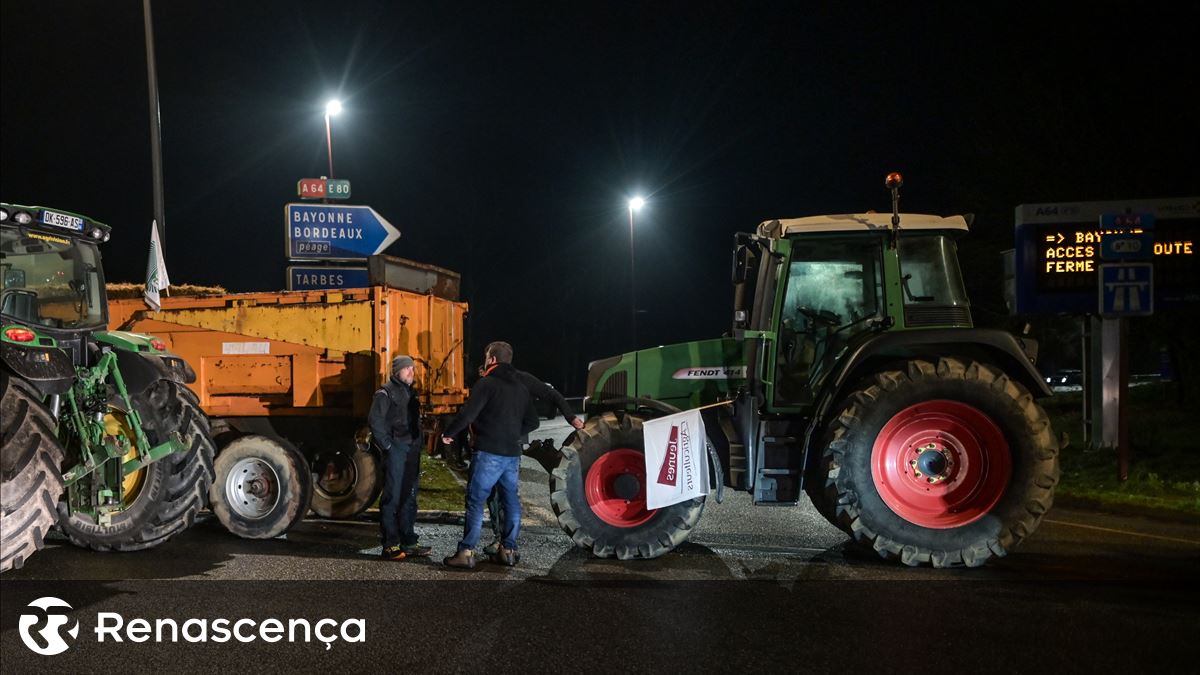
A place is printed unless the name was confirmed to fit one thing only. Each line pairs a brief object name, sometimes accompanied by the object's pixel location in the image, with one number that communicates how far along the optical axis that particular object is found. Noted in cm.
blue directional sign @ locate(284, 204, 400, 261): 1368
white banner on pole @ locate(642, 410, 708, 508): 782
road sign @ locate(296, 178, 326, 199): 1438
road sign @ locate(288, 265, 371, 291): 1373
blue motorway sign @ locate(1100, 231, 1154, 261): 1226
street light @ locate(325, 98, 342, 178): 1947
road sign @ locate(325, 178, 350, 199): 1448
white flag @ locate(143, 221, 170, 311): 1033
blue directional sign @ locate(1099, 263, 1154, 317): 1236
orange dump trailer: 943
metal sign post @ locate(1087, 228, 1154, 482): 1230
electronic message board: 1381
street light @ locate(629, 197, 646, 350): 2725
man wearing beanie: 817
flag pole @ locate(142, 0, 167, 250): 1376
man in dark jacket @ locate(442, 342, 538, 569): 779
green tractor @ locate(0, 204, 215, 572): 624
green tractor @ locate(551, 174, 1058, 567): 758
